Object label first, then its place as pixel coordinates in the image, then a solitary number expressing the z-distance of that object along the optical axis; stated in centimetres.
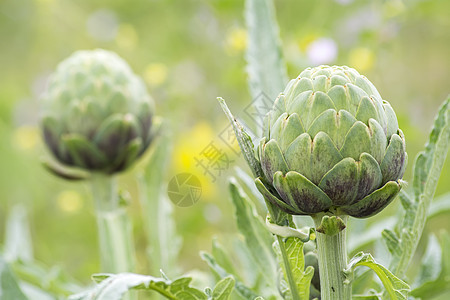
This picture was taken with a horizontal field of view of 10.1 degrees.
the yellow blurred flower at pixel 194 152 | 271
